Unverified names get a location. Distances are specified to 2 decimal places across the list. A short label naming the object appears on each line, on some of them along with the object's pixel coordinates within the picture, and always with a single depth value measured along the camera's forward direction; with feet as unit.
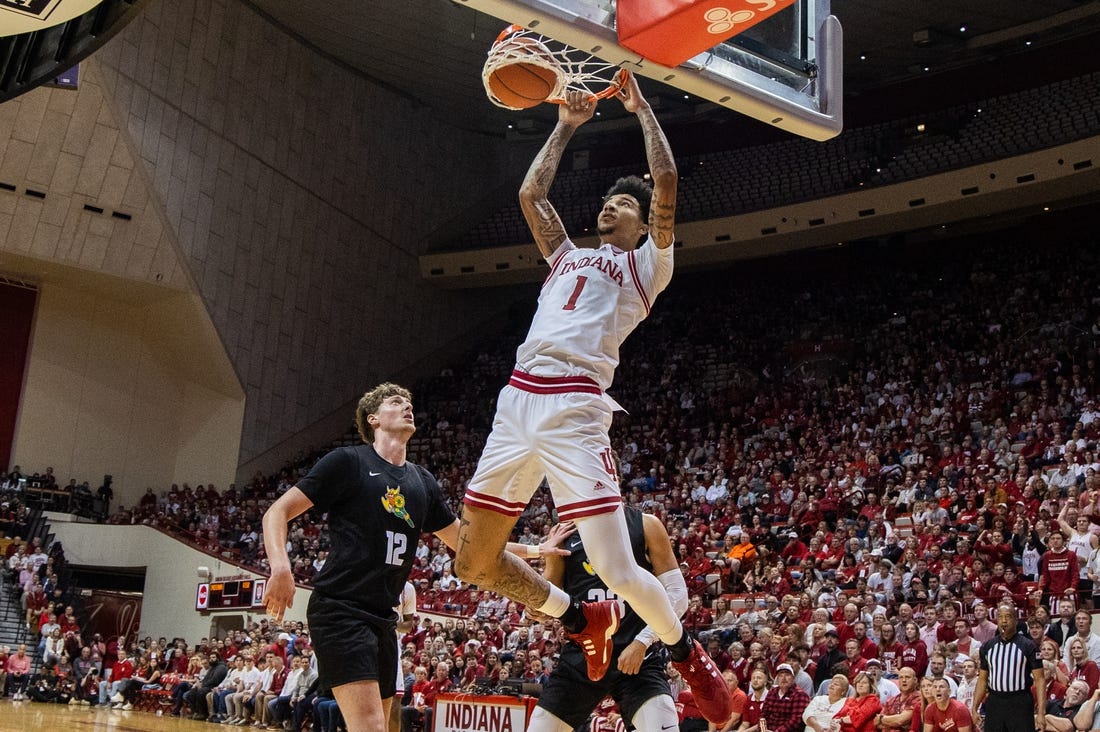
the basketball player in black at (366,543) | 15.98
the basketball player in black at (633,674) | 17.84
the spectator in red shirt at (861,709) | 35.70
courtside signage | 36.52
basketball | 17.11
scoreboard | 76.79
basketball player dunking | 14.73
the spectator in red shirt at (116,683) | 68.69
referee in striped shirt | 32.91
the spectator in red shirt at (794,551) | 56.65
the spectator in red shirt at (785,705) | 37.50
